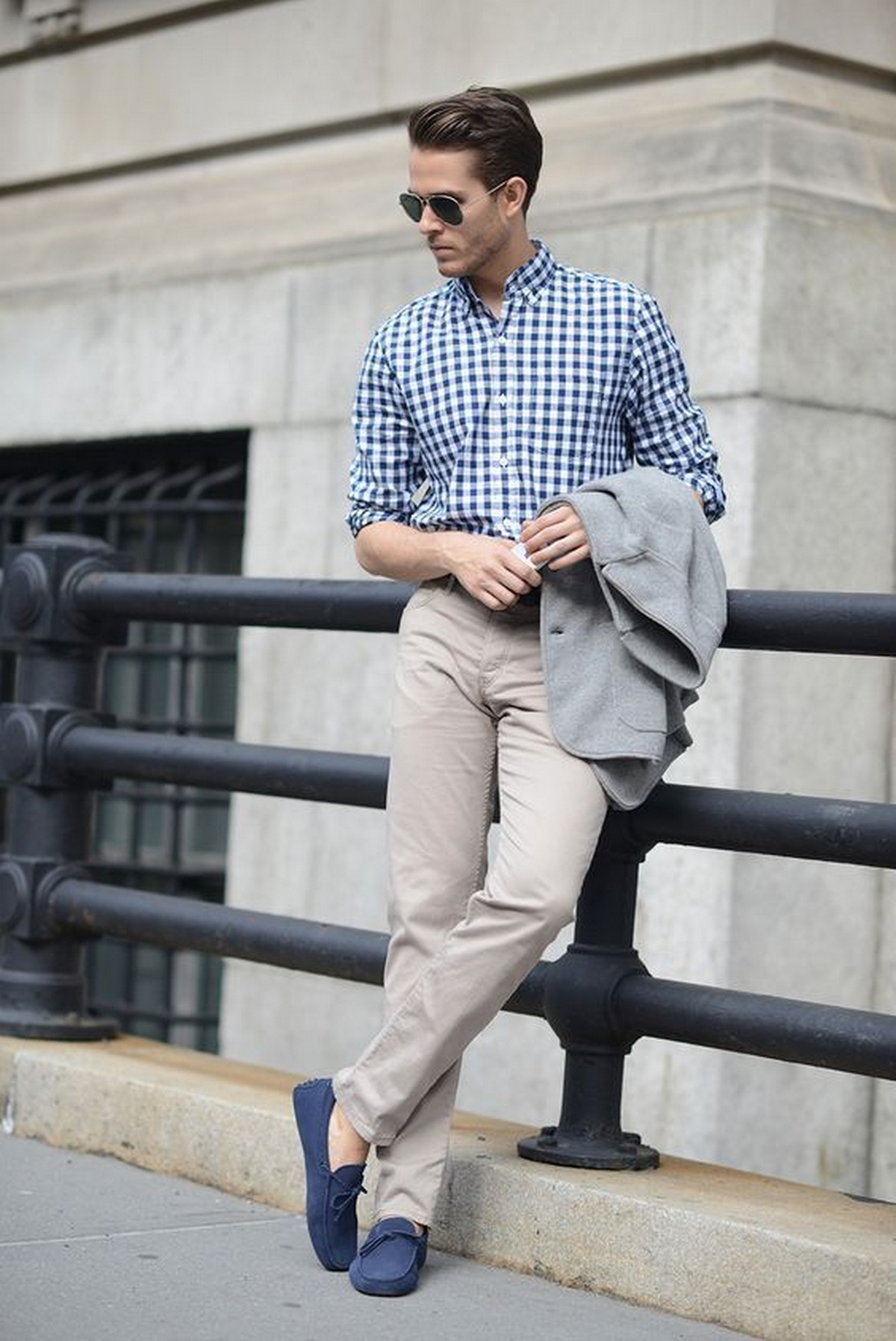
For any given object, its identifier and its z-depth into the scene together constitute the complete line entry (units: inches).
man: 260.6
